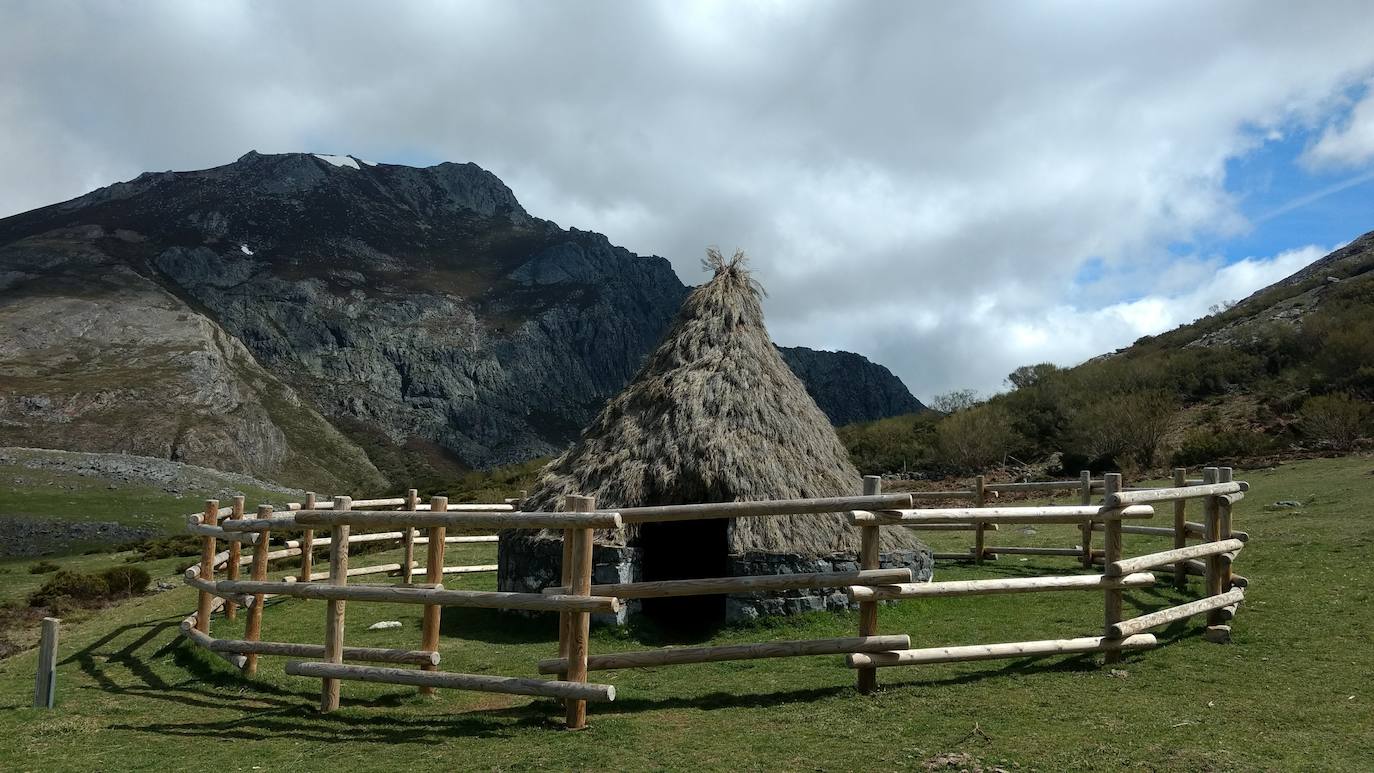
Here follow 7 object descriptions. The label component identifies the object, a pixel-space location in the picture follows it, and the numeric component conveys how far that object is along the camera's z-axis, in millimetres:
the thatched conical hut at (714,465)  10516
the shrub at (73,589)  18375
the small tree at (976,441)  34938
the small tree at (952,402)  49906
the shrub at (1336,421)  26156
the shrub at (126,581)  19256
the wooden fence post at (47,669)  7801
